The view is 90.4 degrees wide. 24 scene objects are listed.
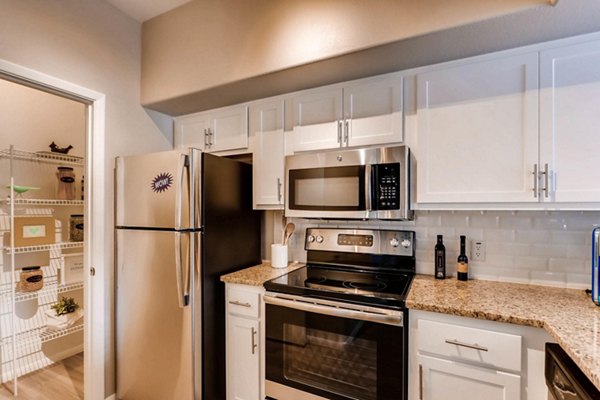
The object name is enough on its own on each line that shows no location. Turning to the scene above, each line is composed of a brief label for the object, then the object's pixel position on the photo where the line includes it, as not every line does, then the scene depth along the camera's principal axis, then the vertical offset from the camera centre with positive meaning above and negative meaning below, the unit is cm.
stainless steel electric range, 136 -65
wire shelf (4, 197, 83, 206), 226 -4
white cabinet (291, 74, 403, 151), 172 +51
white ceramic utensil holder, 212 -41
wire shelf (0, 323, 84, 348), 239 -114
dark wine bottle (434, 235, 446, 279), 174 -37
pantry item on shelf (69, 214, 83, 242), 266 -28
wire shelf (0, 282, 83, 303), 230 -79
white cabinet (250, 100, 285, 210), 207 +31
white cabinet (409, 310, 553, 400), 116 -67
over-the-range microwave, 162 +8
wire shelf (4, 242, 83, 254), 227 -40
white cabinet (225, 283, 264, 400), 173 -86
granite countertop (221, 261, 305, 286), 177 -50
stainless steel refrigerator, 176 -45
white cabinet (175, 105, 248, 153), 221 +53
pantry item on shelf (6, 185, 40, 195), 224 +6
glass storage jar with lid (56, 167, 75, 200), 259 +12
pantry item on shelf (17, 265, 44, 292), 231 -65
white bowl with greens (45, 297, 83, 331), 246 -99
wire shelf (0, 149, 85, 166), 233 +34
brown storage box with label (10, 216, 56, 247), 225 -26
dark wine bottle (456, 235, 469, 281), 170 -38
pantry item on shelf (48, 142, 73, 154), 256 +42
